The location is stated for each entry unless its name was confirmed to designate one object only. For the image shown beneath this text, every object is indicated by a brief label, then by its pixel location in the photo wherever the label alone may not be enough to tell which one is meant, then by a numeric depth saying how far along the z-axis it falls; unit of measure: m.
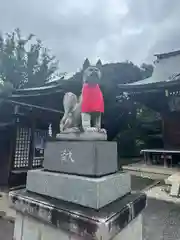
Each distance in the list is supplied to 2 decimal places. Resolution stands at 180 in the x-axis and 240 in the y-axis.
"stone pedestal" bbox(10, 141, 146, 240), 1.71
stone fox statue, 2.23
